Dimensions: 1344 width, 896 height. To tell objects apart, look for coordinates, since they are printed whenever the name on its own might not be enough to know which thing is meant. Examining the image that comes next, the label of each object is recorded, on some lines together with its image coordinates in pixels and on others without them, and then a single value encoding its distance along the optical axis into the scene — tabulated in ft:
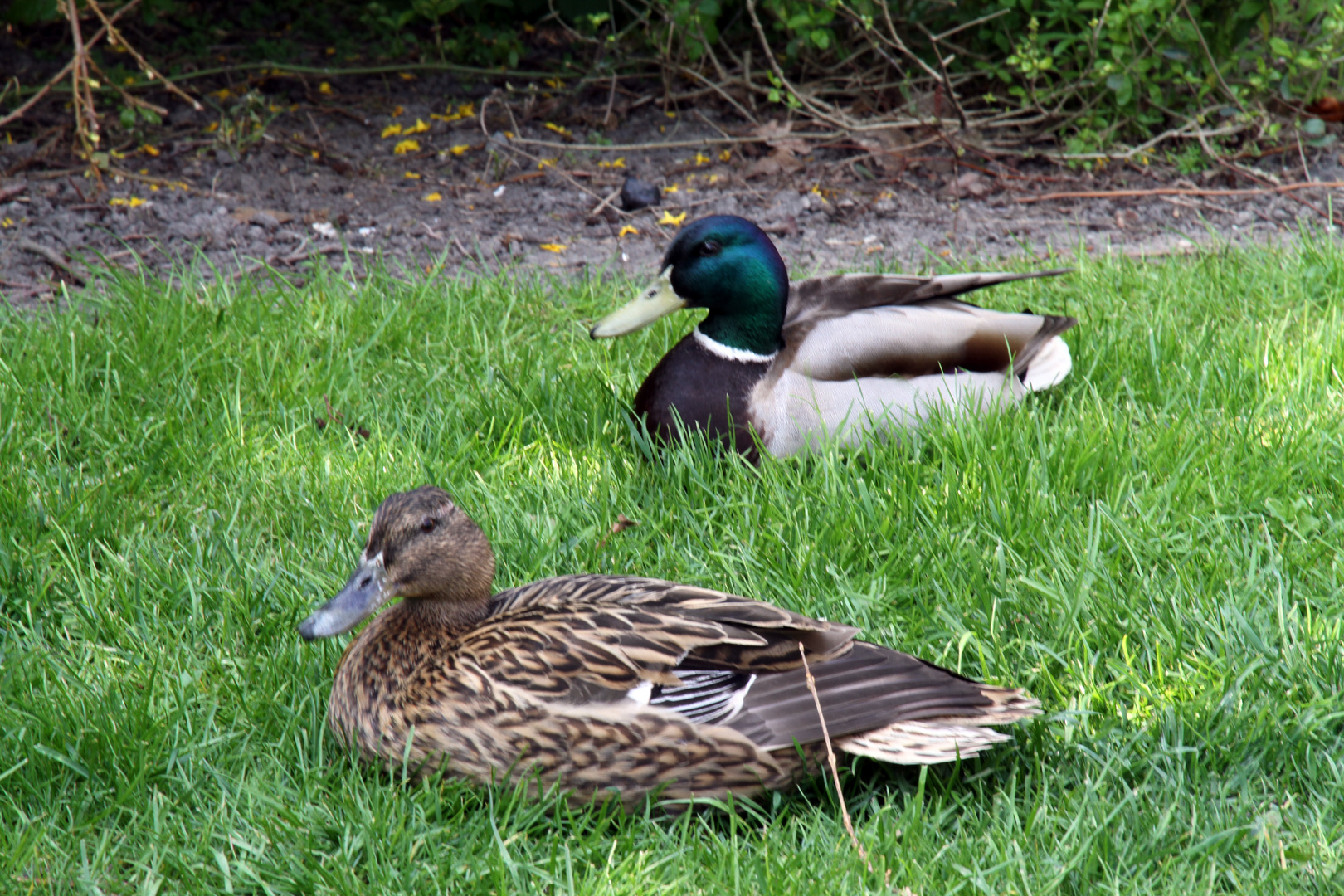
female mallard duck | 15.60
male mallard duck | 24.63
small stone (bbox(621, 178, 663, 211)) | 40.32
